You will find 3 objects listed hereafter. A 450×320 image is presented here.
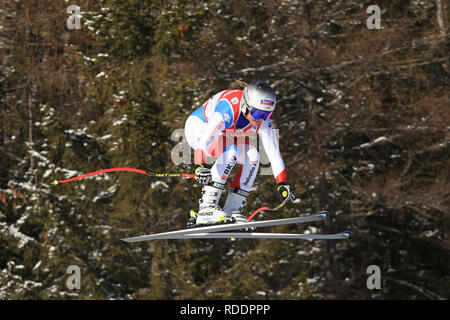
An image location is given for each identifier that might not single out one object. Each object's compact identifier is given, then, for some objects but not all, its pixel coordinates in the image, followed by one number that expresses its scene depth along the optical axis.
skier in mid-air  16.72
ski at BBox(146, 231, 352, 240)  17.72
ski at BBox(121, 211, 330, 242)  16.57
